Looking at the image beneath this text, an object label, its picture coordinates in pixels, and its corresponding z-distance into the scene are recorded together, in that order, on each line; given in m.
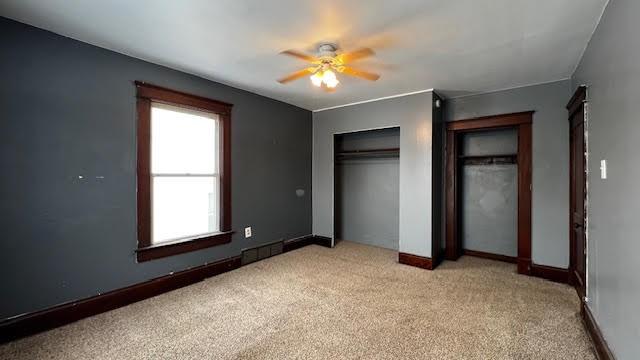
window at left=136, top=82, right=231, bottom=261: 2.88
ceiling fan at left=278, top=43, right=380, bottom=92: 2.46
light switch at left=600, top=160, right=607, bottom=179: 1.92
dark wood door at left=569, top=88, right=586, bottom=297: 2.63
